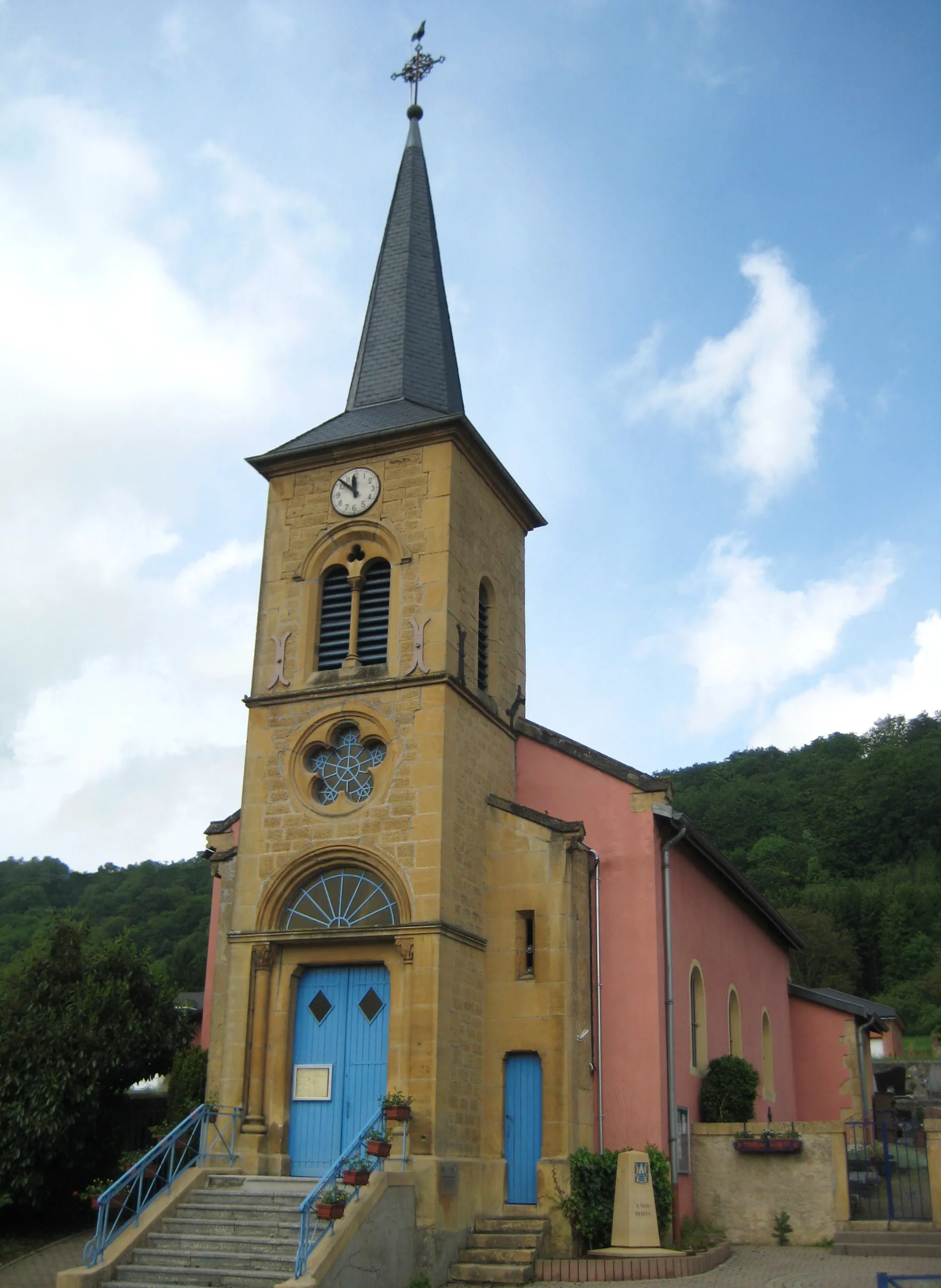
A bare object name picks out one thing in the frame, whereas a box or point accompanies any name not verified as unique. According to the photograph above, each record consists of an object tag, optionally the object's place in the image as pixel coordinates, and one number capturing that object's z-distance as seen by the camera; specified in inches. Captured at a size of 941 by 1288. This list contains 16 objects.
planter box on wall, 637.9
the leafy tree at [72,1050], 632.4
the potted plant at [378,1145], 541.3
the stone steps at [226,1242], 498.0
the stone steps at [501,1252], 550.3
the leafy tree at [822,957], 2667.3
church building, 609.0
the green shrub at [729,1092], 709.3
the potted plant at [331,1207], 486.9
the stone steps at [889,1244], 580.4
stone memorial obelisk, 563.2
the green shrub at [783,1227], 630.5
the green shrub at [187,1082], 676.7
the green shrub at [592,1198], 587.2
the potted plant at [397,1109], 563.5
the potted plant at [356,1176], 512.1
